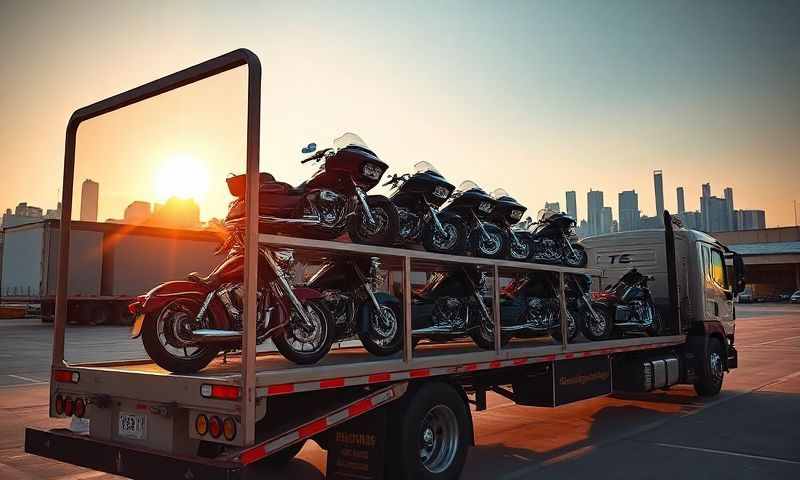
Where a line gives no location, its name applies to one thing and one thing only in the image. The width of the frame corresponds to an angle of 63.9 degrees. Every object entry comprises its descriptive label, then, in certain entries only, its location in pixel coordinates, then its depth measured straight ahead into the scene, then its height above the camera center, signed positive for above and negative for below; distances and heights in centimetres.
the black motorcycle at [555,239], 909 +78
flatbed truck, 390 -77
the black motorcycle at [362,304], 563 -8
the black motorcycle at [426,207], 700 +97
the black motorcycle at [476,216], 774 +94
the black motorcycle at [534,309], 753 -20
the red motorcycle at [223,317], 482 -17
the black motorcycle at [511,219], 838 +99
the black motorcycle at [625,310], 891 -26
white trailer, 2603 +132
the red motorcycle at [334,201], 539 +84
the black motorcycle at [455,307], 660 -15
